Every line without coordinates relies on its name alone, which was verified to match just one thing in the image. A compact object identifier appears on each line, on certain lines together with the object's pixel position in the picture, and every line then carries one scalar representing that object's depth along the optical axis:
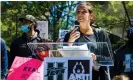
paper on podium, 2.99
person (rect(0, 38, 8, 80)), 4.56
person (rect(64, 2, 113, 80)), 3.71
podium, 2.93
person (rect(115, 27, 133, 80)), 5.58
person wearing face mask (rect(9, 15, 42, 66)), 5.16
